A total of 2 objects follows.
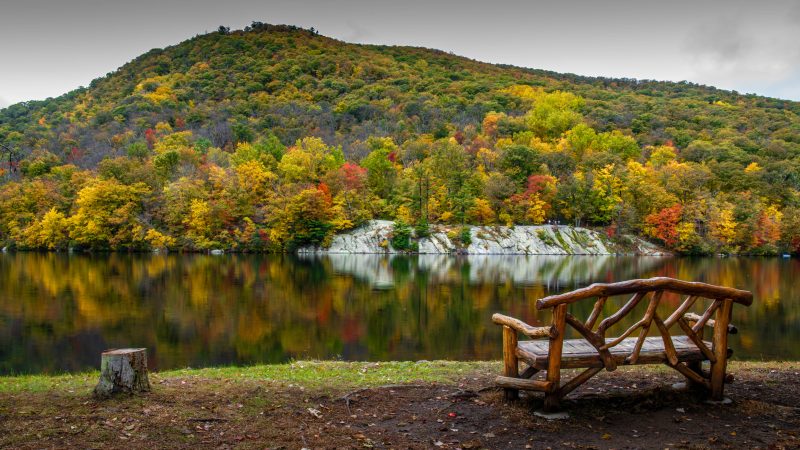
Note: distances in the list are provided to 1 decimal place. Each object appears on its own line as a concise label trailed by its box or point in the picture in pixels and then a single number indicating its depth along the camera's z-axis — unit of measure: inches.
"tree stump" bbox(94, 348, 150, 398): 287.4
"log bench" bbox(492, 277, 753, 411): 267.0
